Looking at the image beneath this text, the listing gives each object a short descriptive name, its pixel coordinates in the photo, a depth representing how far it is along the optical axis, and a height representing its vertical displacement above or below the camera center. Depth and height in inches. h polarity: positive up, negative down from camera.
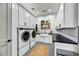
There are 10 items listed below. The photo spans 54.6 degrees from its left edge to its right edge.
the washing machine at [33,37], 80.2 -8.9
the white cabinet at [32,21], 73.7 +7.6
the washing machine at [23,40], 58.9 -9.9
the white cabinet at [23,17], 61.2 +9.9
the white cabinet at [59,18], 65.5 +8.8
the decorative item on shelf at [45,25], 72.0 +3.5
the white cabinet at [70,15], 43.9 +8.7
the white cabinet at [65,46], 42.0 -10.5
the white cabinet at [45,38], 76.7 -9.7
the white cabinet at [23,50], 61.5 -18.7
